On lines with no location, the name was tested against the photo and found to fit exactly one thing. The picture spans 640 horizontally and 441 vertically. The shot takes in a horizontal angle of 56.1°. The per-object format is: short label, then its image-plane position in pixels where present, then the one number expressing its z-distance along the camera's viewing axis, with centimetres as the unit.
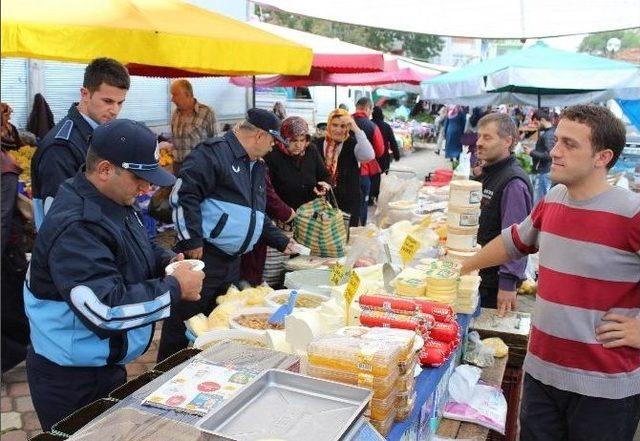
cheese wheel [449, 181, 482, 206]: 392
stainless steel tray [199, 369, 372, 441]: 147
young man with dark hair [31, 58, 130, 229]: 323
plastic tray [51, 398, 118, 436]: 165
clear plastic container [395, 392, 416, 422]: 203
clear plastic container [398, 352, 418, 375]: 197
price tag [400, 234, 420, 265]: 344
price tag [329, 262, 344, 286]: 329
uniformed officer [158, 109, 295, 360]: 367
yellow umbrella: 271
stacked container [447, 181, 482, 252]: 395
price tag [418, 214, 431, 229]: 423
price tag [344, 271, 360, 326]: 266
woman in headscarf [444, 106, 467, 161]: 1628
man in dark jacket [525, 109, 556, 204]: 1094
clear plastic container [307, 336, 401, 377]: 183
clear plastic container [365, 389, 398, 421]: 185
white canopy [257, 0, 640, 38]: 475
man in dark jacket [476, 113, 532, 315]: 398
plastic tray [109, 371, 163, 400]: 186
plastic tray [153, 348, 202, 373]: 202
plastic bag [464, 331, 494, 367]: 351
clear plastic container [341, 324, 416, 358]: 201
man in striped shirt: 254
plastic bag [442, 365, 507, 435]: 293
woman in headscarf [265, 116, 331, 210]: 541
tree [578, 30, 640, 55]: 6970
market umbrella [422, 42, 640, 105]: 754
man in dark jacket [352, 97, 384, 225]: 929
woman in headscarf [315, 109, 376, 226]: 678
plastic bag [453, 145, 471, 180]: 464
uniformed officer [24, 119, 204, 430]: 204
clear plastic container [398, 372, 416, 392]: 198
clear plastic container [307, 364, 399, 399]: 183
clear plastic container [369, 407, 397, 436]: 188
